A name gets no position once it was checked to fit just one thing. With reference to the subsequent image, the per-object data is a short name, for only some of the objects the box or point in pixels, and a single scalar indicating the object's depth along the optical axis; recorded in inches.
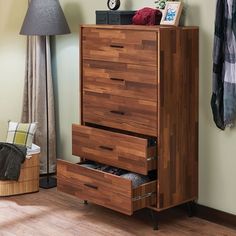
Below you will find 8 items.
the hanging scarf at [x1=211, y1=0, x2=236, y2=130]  183.4
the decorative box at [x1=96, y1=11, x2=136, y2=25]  201.1
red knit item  197.1
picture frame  195.4
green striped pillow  237.8
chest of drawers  188.4
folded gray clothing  194.9
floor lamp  228.0
